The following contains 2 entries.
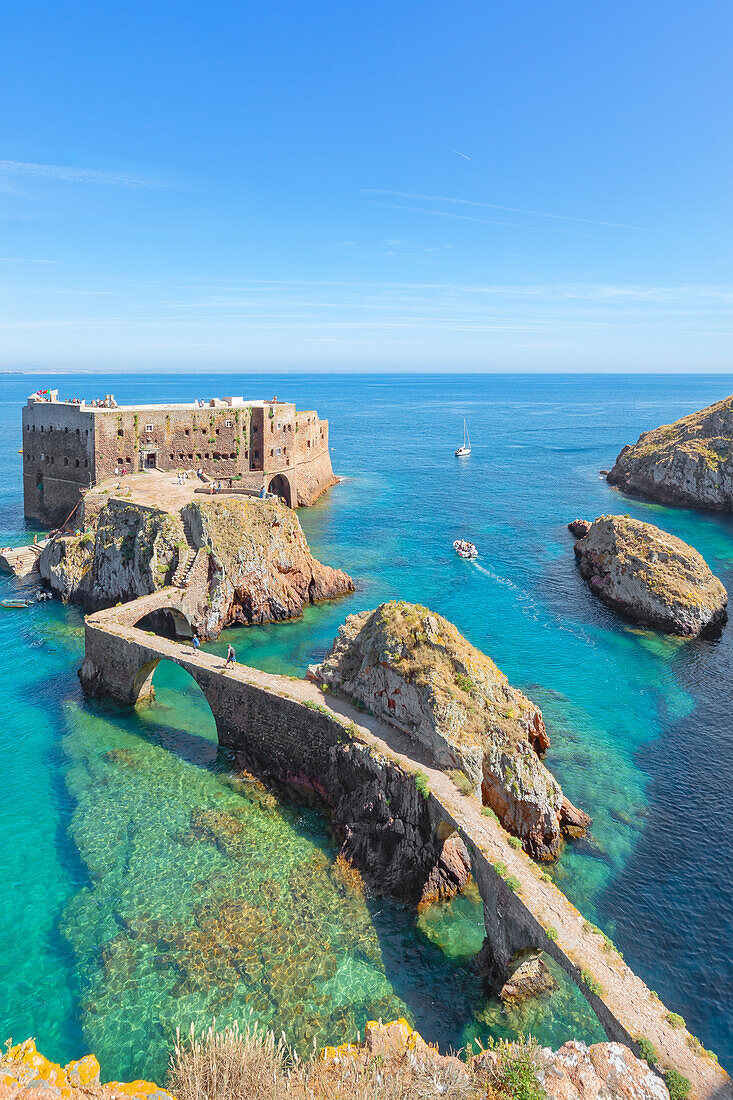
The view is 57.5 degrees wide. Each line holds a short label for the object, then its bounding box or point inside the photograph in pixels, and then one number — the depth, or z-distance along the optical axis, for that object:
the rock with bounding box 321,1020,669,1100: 14.33
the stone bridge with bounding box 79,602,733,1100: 17.20
